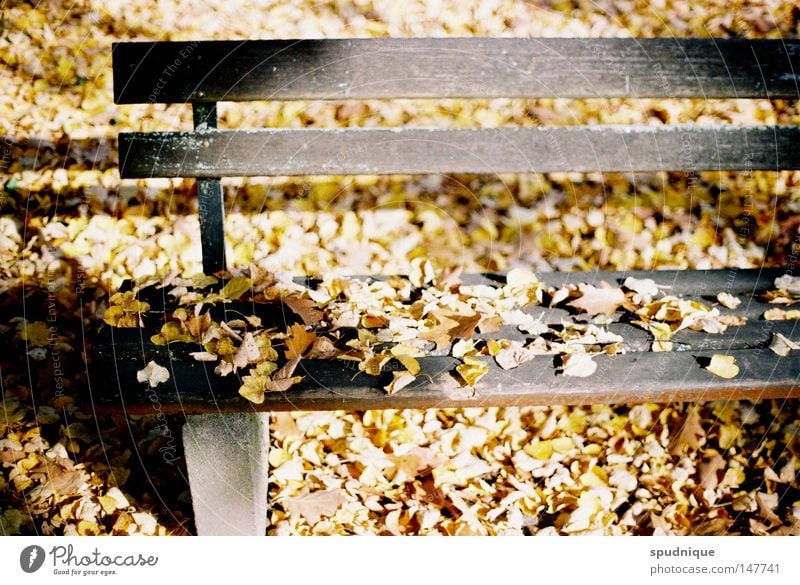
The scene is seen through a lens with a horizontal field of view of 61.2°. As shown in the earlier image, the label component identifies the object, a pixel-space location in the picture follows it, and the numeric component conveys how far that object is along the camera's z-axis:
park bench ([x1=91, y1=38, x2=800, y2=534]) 1.91
